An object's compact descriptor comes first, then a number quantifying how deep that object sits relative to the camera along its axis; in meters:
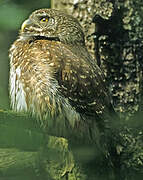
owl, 5.68
